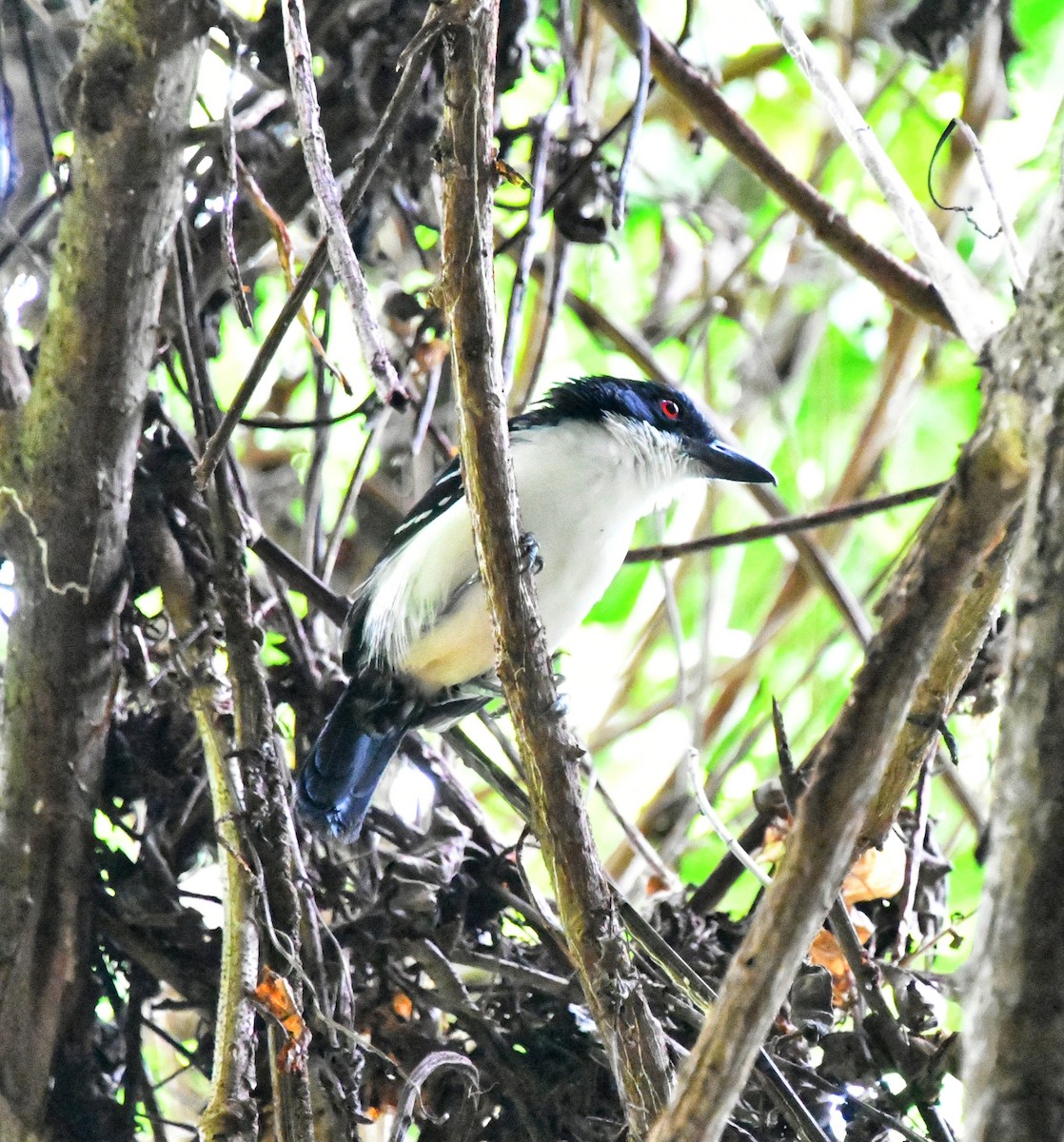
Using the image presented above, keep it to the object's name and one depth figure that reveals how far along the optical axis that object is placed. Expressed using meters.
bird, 7.37
